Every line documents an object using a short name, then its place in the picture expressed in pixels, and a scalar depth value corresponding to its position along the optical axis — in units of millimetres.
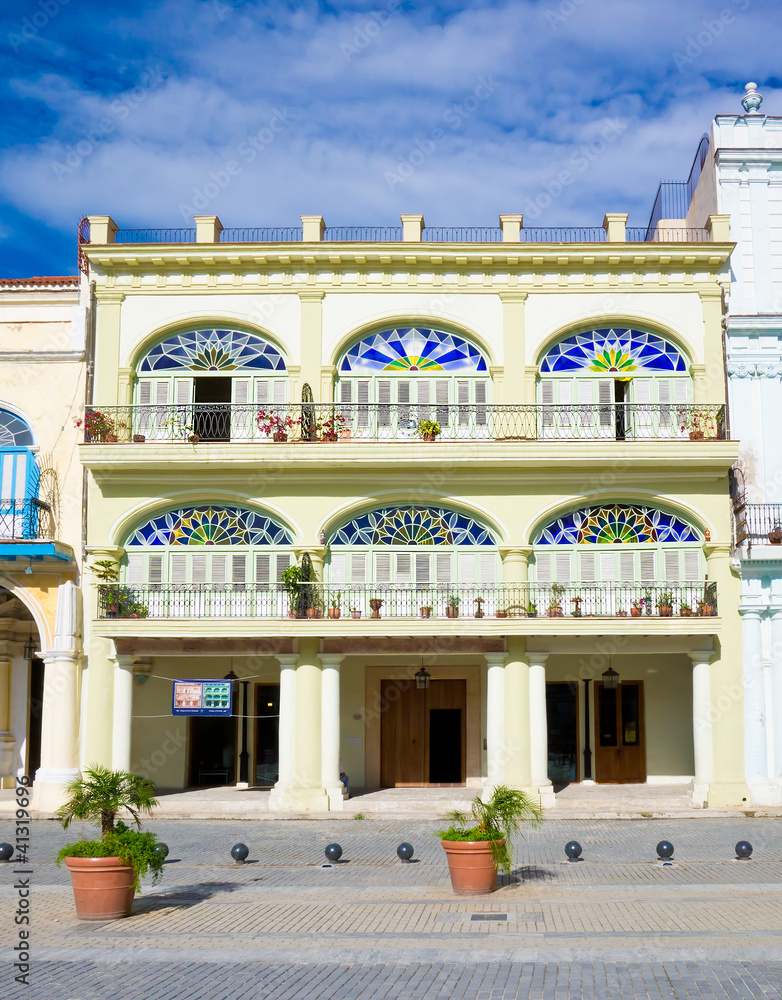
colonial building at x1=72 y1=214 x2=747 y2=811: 22938
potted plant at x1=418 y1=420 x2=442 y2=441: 23594
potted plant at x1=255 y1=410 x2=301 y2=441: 23766
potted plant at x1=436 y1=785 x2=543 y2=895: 13305
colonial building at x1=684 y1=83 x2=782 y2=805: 22859
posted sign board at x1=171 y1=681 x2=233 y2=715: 22812
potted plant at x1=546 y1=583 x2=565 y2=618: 23109
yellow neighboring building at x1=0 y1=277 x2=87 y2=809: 23281
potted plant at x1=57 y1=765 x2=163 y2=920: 12086
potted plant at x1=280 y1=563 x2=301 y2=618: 22891
